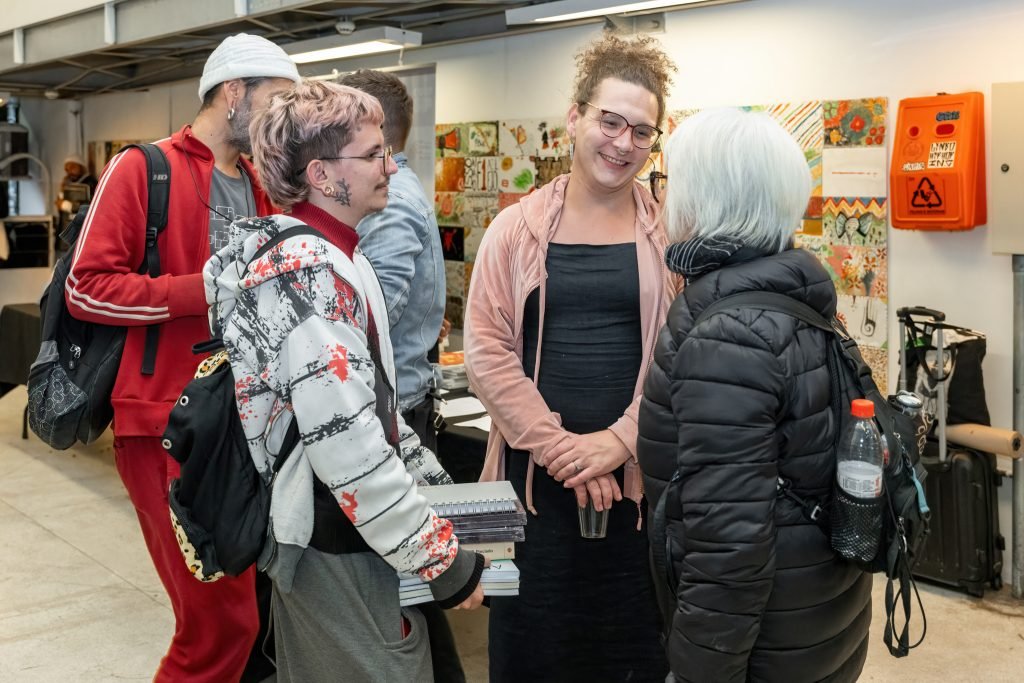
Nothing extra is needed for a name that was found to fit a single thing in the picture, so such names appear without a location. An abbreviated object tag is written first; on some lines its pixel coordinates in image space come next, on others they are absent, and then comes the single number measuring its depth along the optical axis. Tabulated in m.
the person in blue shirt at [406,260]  2.71
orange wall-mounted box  4.00
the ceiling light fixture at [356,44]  5.77
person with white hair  1.66
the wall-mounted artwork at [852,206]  4.38
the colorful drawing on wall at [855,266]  4.46
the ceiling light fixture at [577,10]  4.54
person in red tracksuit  2.67
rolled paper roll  4.03
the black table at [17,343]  6.90
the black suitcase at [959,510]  4.18
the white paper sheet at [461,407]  3.89
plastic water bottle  1.69
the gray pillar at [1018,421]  4.01
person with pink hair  1.72
